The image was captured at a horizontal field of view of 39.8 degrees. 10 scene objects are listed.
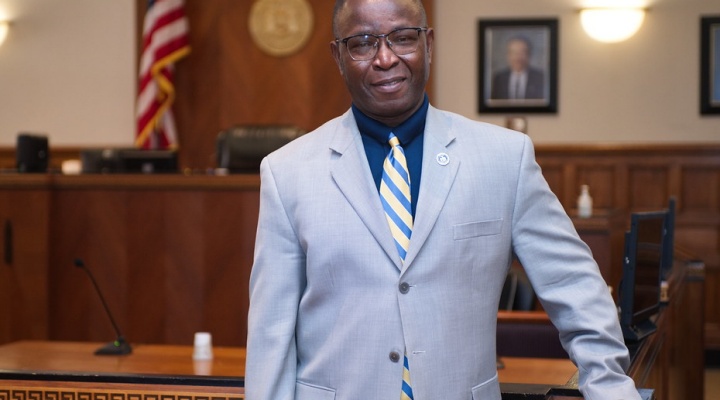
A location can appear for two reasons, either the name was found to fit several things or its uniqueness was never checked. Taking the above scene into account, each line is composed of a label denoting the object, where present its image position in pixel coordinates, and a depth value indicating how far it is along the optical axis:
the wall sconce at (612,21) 8.33
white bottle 6.29
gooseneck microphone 4.21
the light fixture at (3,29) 9.44
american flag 8.69
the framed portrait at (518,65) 8.55
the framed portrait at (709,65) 8.37
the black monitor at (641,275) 3.39
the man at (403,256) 1.89
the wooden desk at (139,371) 2.86
